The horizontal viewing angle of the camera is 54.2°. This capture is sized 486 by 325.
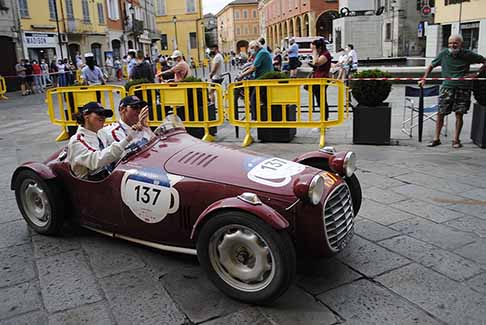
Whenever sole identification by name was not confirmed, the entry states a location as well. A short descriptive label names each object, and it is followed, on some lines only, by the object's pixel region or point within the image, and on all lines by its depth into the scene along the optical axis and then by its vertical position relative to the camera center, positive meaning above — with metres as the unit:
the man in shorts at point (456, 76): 7.14 -0.46
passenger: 4.24 -0.53
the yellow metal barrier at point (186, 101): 8.81 -0.79
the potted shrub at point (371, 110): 7.63 -0.97
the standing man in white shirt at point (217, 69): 11.34 -0.27
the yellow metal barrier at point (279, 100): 7.96 -0.78
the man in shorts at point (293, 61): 18.95 -0.31
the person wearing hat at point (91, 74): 11.91 -0.26
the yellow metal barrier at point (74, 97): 9.50 -0.66
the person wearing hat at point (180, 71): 10.59 -0.25
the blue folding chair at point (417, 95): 8.02 -0.80
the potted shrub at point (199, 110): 9.08 -0.98
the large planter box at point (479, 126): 7.22 -1.25
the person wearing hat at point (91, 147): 3.80 -0.67
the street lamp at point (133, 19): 41.47 +3.79
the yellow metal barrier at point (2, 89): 21.41 -0.92
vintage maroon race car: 3.00 -1.01
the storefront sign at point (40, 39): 27.48 +1.60
